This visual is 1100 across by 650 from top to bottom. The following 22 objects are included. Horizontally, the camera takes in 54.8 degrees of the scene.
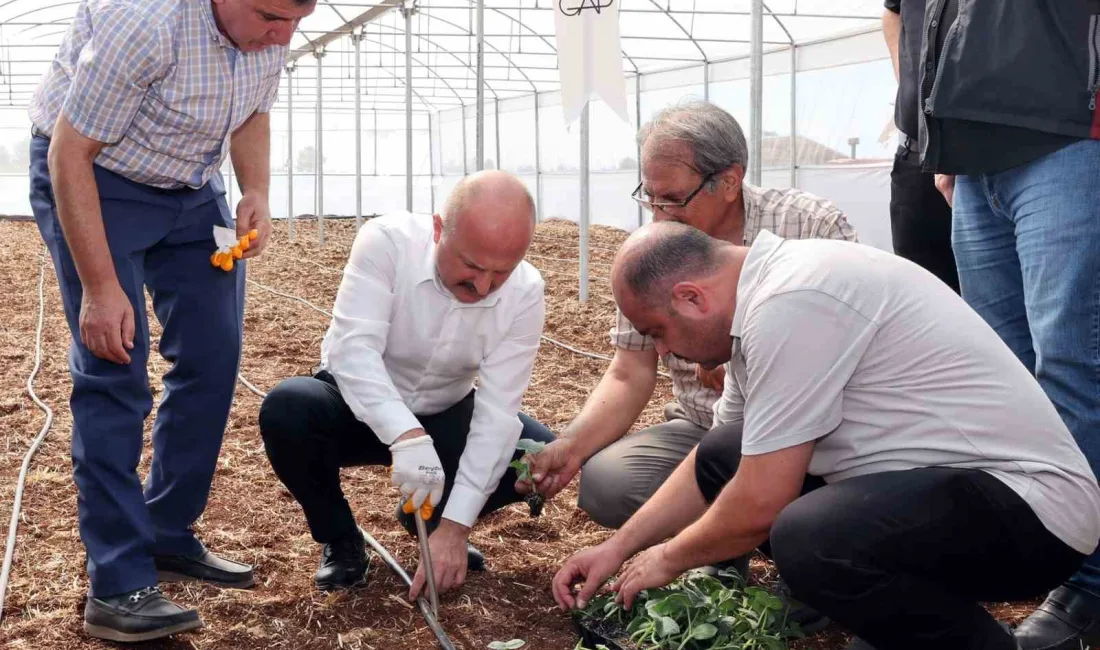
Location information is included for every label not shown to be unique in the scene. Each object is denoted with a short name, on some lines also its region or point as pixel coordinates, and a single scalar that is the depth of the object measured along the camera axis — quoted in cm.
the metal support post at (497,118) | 1848
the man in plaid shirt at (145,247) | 225
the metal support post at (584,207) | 662
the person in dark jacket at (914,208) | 290
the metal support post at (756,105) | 450
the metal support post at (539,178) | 1745
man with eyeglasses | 271
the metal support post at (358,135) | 1173
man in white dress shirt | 243
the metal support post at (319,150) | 1272
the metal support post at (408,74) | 949
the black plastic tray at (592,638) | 219
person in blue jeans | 217
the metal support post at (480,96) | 708
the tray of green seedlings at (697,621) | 214
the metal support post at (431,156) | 2178
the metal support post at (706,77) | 1268
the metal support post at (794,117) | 1122
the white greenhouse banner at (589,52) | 445
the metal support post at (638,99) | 1444
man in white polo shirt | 187
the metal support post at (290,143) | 1356
